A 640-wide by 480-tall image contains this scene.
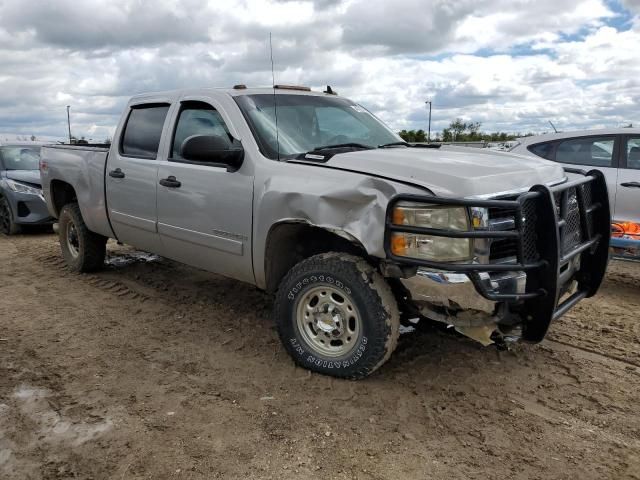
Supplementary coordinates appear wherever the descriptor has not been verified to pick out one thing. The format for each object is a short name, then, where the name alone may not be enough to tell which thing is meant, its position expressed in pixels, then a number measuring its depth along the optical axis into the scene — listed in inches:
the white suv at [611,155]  238.5
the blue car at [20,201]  369.4
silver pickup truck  124.6
